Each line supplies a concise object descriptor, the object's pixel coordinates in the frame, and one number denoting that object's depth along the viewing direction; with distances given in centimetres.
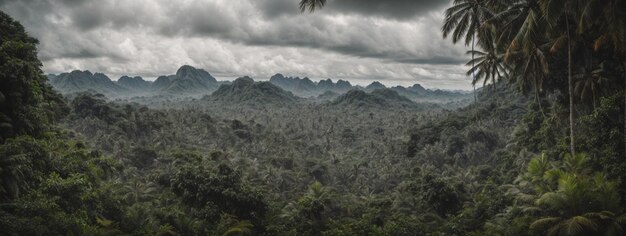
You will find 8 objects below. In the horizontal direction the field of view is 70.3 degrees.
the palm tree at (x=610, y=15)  1297
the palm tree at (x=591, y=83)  2208
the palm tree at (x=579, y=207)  1399
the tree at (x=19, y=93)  1723
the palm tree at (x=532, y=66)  2336
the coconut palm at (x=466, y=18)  2364
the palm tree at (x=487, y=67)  3206
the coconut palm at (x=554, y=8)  1431
